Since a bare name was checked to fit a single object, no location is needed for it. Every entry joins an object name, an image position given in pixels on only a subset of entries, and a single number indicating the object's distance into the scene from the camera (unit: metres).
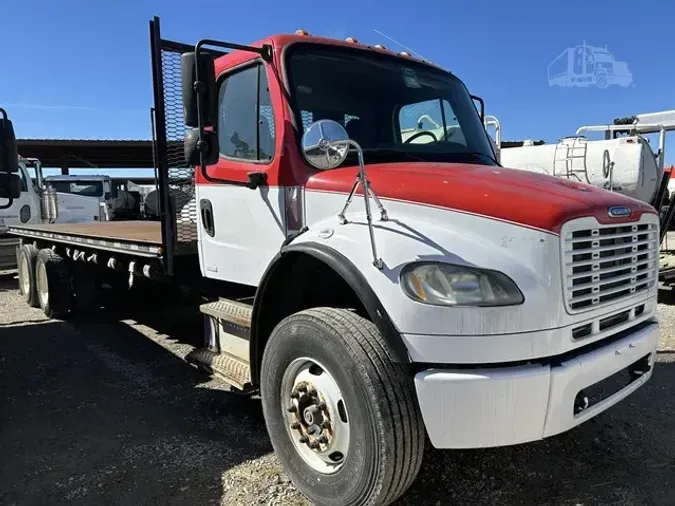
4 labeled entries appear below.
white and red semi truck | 2.27
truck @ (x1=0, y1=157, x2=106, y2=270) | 11.32
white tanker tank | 9.55
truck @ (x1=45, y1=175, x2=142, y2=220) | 18.91
